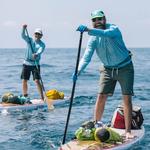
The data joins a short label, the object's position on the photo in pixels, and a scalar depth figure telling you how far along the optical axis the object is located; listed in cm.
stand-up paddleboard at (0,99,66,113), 1639
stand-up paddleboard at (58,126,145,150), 1034
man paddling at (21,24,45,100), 1725
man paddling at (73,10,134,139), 1083
